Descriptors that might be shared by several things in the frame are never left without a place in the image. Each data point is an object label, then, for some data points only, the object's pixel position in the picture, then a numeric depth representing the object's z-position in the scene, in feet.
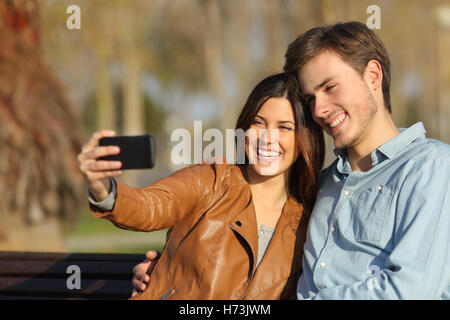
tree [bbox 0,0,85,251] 42.39
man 12.26
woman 14.34
